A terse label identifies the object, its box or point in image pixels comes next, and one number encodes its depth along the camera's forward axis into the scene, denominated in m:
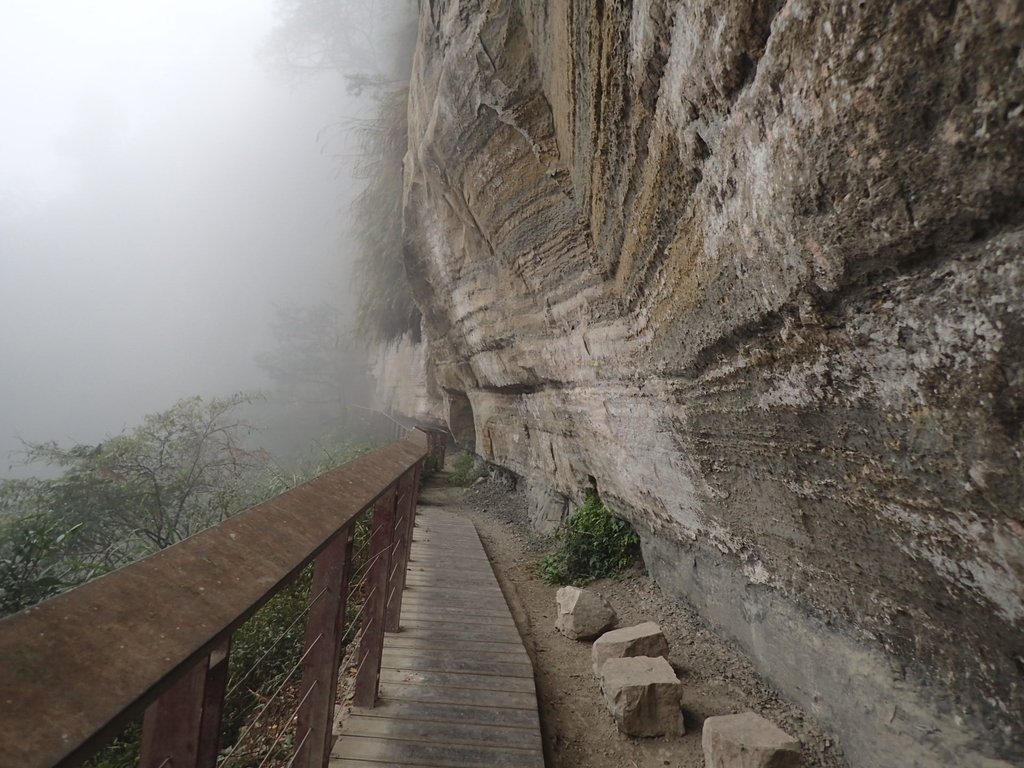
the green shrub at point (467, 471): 11.09
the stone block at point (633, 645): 3.10
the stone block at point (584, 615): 3.72
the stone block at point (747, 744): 2.04
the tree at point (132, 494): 8.35
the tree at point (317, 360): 35.50
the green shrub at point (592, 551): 5.00
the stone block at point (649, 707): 2.61
